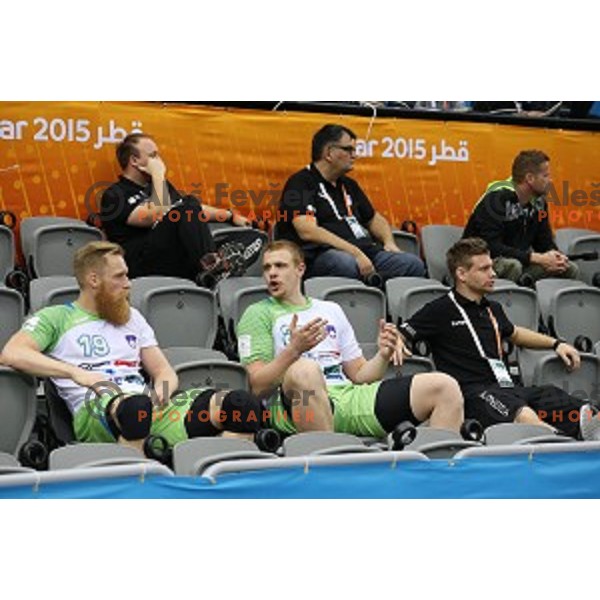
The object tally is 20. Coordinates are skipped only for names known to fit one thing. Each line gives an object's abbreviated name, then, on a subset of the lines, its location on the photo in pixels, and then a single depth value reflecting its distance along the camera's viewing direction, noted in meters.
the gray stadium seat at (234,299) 19.17
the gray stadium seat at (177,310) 18.66
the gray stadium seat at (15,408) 16.34
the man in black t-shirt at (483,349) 18.06
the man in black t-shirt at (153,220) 19.80
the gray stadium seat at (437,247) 22.86
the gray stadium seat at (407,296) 20.08
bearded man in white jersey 15.98
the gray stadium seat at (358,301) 19.70
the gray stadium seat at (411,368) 18.78
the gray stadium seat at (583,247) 23.86
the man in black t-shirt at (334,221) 20.91
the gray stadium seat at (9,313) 17.97
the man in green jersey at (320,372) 16.72
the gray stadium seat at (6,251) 20.00
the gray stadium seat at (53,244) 20.30
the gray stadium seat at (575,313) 21.41
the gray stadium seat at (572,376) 19.58
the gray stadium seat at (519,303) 20.94
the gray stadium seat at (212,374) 17.27
